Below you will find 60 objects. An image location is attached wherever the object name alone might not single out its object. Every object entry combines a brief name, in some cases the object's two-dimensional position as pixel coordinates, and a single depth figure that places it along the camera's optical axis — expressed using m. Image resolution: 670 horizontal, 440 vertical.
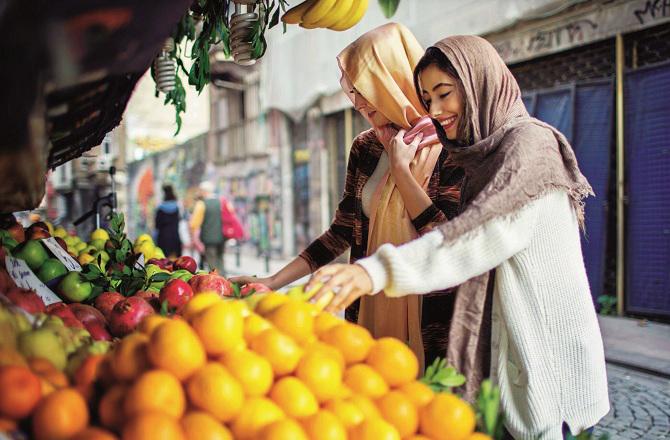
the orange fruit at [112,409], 0.97
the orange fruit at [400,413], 1.06
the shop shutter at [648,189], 5.64
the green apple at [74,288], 1.86
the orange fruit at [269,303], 1.27
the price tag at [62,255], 2.11
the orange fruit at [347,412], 1.02
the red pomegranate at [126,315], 1.60
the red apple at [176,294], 1.79
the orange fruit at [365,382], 1.13
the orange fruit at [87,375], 1.05
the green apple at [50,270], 1.96
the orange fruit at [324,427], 0.96
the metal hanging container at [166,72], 3.33
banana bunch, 2.29
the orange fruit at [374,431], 0.98
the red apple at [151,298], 1.85
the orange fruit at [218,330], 1.08
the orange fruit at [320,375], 1.09
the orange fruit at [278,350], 1.10
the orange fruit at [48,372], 1.04
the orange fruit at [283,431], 0.92
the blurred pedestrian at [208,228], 9.37
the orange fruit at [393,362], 1.18
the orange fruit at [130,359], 1.03
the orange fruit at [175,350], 1.01
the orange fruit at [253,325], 1.16
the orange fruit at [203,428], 0.93
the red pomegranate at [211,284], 1.91
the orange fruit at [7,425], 0.91
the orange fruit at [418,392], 1.13
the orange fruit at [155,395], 0.93
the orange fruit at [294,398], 1.03
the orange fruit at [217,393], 0.97
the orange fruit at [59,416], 0.92
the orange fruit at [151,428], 0.88
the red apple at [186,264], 2.50
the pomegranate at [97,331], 1.50
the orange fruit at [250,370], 1.03
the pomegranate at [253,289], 1.72
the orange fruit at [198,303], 1.20
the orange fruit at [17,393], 0.93
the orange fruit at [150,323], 1.14
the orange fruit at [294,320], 1.20
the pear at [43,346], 1.09
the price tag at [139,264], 2.37
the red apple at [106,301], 1.82
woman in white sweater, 1.29
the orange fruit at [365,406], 1.06
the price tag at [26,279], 1.59
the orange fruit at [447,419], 1.04
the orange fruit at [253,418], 0.97
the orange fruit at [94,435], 0.90
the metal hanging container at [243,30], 2.76
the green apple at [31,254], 1.98
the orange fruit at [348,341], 1.21
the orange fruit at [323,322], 1.25
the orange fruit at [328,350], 1.17
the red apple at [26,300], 1.32
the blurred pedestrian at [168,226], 8.81
